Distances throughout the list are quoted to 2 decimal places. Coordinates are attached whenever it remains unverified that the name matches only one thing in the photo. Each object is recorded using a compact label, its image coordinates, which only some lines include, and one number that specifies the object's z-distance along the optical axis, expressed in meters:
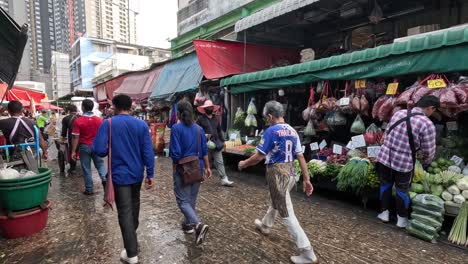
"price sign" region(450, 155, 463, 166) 4.51
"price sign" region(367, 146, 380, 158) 5.19
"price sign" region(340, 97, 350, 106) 5.79
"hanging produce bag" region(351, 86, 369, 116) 5.59
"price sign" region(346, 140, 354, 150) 5.82
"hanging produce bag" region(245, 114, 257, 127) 8.46
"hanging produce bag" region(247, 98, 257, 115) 8.48
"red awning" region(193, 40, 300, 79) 9.64
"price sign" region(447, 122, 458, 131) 4.98
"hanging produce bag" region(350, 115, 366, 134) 5.69
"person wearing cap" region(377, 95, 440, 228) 4.03
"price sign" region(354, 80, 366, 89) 5.71
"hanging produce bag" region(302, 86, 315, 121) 6.63
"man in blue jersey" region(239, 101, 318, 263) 3.27
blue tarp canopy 10.02
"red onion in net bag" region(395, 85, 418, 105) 4.69
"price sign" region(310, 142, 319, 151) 6.78
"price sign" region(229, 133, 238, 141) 8.87
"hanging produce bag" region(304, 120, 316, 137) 6.71
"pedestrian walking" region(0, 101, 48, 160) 5.02
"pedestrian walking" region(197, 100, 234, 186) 6.68
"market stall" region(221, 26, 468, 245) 4.09
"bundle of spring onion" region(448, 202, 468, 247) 3.73
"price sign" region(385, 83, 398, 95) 5.05
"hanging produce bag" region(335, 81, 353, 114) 5.79
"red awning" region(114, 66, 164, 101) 13.27
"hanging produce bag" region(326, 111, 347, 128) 6.07
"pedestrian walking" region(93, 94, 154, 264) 3.19
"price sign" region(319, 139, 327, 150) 6.66
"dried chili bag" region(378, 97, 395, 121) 5.07
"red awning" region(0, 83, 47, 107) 9.76
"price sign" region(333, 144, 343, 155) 6.11
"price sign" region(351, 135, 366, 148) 5.55
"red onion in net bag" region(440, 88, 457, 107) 4.14
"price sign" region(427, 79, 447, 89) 4.37
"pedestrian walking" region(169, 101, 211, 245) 3.93
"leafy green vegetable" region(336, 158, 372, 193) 4.81
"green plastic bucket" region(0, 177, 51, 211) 3.78
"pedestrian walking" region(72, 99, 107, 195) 5.91
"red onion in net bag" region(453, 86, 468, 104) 4.11
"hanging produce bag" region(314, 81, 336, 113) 6.15
